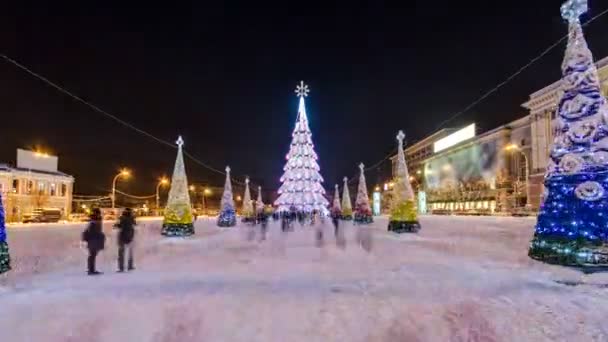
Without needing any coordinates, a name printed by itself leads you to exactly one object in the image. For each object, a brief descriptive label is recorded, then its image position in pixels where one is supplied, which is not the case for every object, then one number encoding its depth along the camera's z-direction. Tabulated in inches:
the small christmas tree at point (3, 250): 413.6
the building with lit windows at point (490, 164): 2928.2
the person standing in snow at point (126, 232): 505.4
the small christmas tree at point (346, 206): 2172.9
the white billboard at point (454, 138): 4611.2
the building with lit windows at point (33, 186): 2503.7
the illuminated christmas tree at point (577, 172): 446.6
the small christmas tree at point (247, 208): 1876.5
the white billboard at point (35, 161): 2709.2
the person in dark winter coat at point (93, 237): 476.4
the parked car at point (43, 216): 2145.7
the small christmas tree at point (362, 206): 1676.7
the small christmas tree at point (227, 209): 1510.0
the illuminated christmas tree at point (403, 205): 994.7
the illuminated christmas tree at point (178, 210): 992.9
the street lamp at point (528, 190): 2784.9
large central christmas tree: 2028.8
